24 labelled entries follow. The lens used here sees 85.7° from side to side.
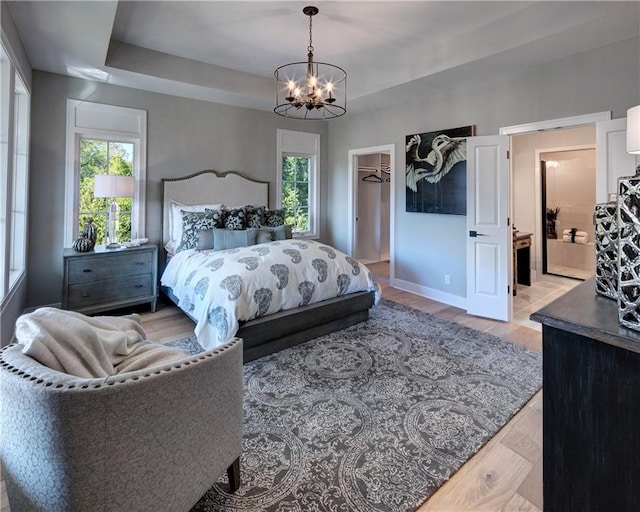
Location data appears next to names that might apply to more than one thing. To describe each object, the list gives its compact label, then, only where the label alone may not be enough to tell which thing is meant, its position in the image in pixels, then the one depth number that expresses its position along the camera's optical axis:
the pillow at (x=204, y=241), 3.91
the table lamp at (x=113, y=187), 3.60
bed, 2.74
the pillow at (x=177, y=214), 4.30
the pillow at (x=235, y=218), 4.20
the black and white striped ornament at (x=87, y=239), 3.56
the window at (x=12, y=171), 2.63
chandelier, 2.94
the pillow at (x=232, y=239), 3.78
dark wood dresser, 0.92
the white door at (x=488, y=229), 3.70
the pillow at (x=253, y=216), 4.37
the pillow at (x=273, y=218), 4.60
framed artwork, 4.13
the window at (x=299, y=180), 5.63
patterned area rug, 1.57
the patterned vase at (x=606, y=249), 1.13
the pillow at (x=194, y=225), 4.03
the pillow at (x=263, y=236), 3.86
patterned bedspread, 2.69
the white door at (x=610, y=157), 2.87
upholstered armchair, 0.95
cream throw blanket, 1.16
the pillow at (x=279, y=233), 4.00
